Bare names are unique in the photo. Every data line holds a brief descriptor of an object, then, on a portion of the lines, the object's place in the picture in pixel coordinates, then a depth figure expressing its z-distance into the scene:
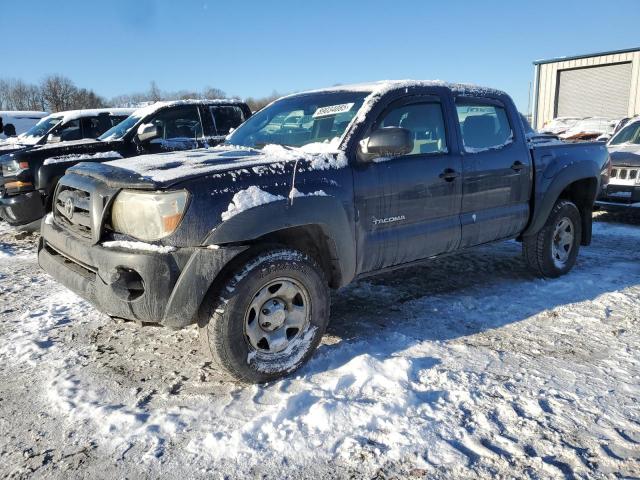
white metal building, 22.97
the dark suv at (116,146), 6.50
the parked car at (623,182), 7.91
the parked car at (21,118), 16.73
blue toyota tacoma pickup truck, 2.75
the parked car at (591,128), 14.65
